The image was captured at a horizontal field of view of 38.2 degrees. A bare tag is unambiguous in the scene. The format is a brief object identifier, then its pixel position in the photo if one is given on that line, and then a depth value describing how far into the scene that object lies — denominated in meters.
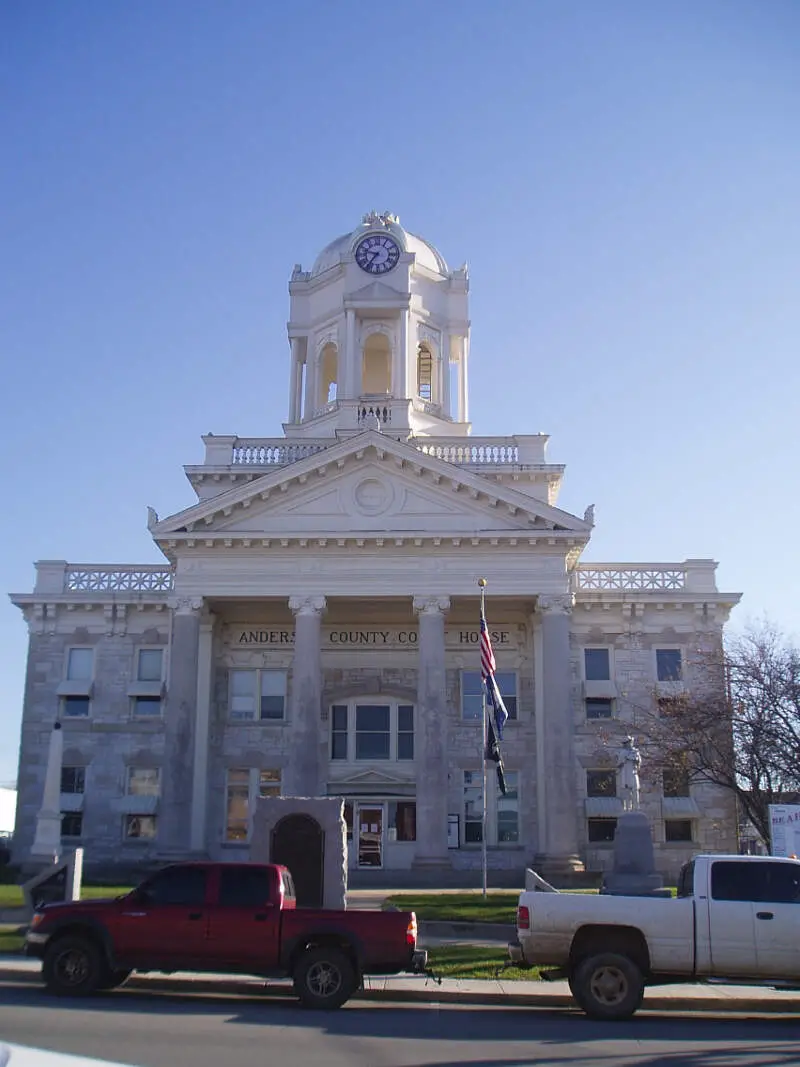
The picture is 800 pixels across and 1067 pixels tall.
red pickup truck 15.09
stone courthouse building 36.62
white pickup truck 14.60
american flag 30.20
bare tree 32.97
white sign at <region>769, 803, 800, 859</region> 25.62
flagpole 29.95
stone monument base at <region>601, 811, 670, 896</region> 27.18
